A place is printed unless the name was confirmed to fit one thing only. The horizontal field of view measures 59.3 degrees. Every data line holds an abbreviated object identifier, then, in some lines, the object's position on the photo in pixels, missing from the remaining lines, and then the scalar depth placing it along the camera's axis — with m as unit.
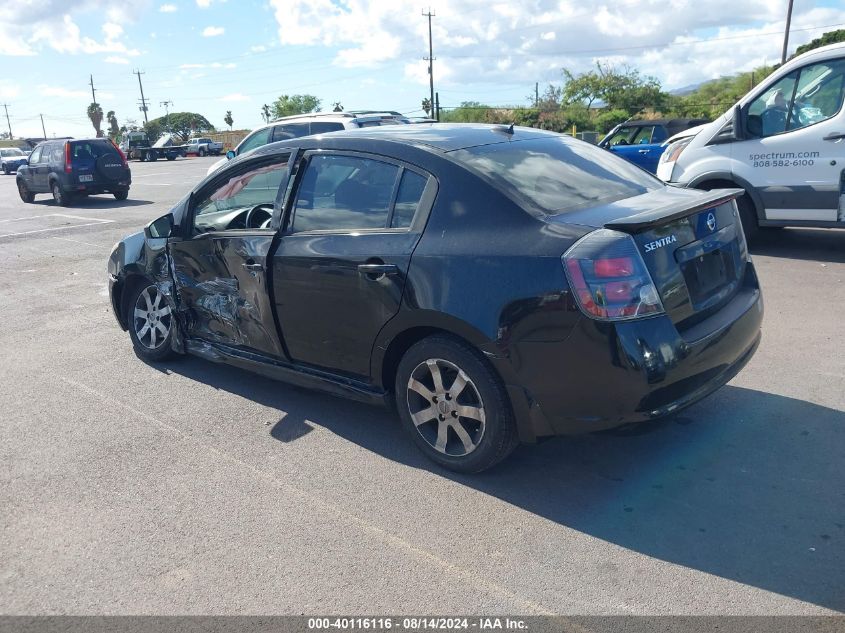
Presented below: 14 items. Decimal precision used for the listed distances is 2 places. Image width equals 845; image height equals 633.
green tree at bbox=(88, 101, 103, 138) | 105.09
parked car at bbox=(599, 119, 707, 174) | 17.02
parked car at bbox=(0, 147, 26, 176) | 44.62
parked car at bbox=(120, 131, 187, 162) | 49.59
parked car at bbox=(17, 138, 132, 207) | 18.70
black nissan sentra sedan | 3.26
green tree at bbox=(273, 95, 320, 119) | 111.94
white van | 7.79
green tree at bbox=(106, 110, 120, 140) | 107.43
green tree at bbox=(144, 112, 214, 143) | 106.31
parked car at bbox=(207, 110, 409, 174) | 13.31
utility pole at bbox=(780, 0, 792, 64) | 39.84
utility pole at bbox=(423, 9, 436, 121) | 67.25
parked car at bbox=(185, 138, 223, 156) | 55.75
